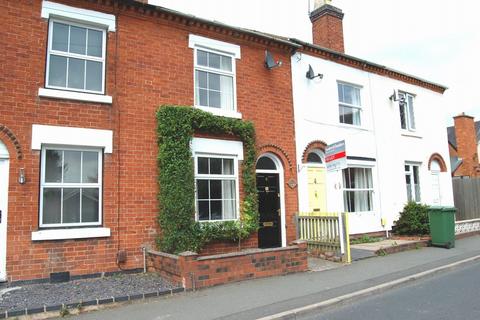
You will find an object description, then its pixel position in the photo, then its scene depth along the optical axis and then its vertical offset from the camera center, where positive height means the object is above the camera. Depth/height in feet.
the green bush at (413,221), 45.96 -1.40
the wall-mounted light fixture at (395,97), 51.65 +13.74
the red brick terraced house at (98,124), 26.96 +6.55
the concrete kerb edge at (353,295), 20.56 -4.82
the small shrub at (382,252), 37.47 -3.86
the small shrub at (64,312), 21.02 -4.63
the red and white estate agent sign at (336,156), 32.22 +4.26
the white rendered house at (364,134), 42.55 +8.72
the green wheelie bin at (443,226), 41.37 -1.85
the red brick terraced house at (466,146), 75.10 +10.85
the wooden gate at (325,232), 34.09 -1.78
